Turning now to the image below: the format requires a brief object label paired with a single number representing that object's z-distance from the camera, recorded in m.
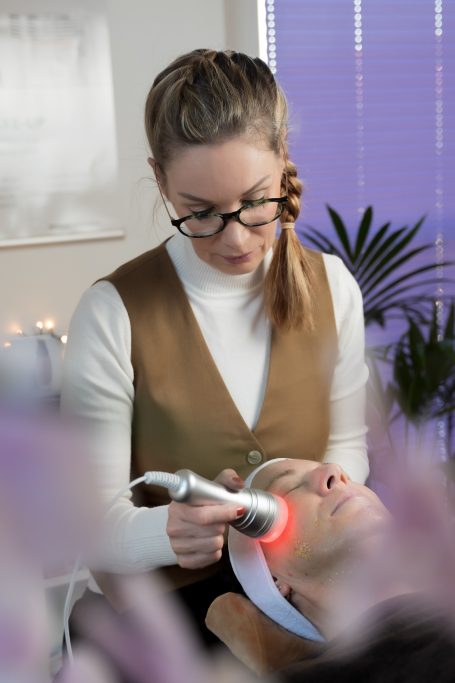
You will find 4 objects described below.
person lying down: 0.46
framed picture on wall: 2.37
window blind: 2.63
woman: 0.82
